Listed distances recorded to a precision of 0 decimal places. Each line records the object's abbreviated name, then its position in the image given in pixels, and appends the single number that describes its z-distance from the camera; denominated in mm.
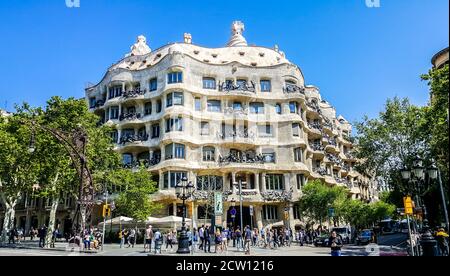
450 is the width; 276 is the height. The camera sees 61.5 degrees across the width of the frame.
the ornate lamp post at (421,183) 9195
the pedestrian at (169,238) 28616
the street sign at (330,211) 37053
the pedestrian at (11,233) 34269
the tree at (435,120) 15109
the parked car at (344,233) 37375
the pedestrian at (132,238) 31788
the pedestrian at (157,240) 23756
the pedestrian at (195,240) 26406
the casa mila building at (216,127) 42781
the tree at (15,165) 30617
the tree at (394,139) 18969
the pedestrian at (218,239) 23625
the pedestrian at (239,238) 27659
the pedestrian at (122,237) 30734
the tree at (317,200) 40312
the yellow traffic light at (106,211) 25356
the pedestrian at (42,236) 29672
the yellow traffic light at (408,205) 13453
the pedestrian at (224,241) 25709
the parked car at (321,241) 35212
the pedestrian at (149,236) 26297
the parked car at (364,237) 34016
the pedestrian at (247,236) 23800
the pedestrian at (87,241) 25241
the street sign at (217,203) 24422
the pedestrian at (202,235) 27634
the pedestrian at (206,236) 25181
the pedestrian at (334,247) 12364
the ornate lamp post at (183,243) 21162
